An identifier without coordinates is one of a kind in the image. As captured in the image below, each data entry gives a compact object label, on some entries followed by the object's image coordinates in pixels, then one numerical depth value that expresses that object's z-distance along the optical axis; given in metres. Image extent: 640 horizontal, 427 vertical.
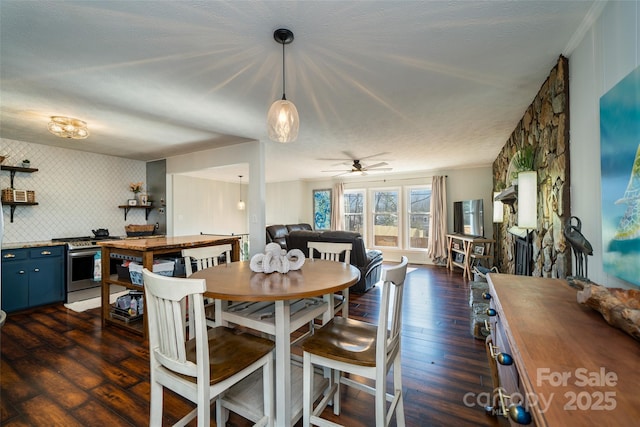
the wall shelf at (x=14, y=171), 3.68
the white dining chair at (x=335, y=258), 1.92
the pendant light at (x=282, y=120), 1.85
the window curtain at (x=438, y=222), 6.40
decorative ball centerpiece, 1.82
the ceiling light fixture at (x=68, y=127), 2.92
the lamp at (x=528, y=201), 2.16
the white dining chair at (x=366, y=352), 1.28
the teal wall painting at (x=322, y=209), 8.29
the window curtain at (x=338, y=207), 7.81
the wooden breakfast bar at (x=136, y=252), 2.66
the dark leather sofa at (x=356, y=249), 4.15
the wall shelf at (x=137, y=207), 5.01
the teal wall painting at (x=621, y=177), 1.09
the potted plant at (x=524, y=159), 2.73
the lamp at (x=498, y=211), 4.18
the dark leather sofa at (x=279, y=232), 6.60
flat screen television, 5.39
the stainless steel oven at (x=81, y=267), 3.81
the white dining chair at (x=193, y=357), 1.13
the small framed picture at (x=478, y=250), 5.21
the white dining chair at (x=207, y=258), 2.04
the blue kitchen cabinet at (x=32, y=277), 3.39
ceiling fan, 5.35
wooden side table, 5.13
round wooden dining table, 1.36
